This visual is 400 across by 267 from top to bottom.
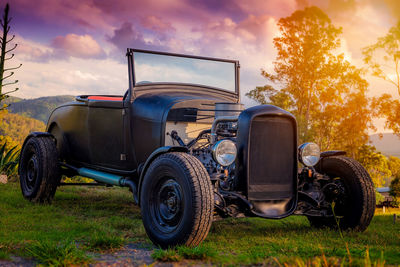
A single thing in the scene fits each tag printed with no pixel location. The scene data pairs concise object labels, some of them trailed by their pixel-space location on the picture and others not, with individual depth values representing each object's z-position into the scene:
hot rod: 3.82
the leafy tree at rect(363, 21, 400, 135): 27.19
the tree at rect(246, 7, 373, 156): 25.11
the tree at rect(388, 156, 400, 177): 30.30
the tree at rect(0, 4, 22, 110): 11.20
